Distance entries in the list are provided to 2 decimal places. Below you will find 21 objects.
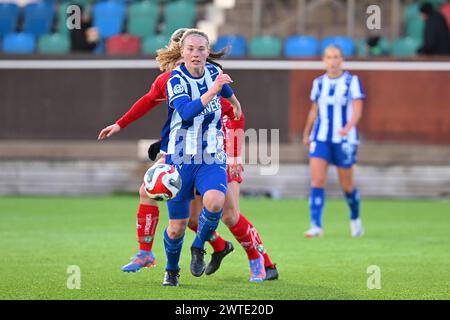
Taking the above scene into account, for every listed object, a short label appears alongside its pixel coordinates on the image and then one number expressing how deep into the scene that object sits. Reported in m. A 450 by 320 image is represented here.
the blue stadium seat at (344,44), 21.03
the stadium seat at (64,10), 22.64
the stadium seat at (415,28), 22.25
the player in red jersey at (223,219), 9.79
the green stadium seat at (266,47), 21.22
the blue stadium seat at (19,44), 21.39
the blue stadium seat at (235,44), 21.20
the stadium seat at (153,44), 21.19
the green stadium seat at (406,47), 21.27
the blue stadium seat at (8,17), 22.81
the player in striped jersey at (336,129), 14.66
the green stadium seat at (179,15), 22.56
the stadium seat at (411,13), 22.64
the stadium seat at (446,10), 22.12
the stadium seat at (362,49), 21.11
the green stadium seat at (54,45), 21.47
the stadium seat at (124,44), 21.27
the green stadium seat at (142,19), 22.61
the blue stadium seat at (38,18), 22.98
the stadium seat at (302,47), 21.00
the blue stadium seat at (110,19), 22.70
